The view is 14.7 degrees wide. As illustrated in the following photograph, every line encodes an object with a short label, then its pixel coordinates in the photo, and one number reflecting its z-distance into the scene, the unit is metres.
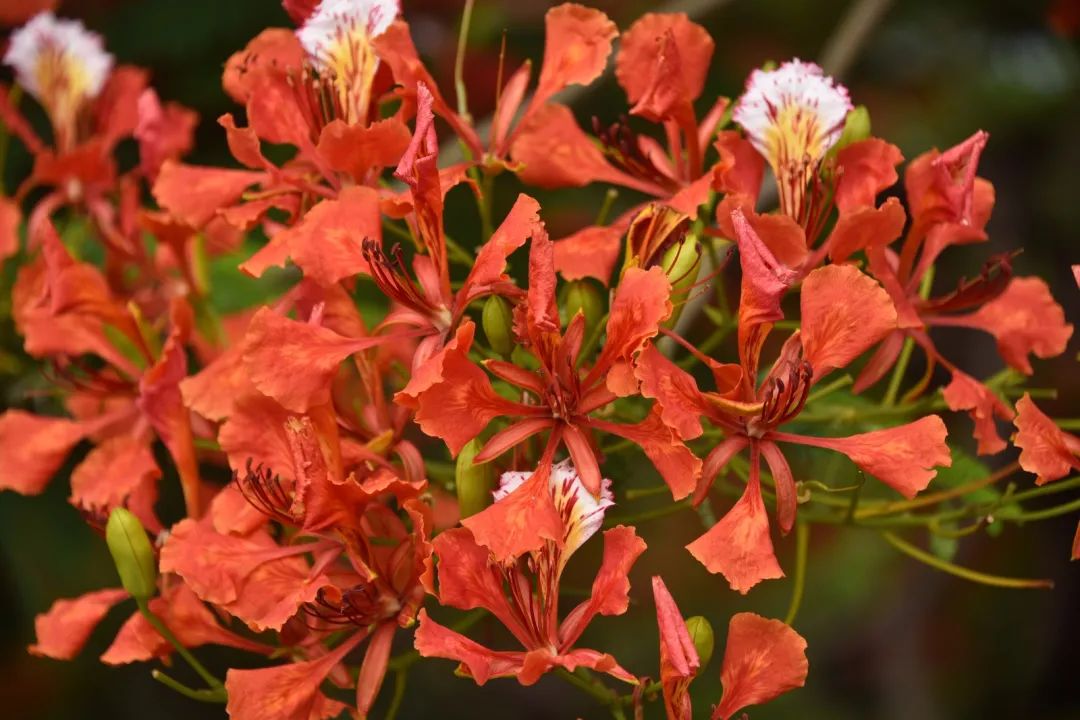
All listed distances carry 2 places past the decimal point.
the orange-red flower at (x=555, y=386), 1.09
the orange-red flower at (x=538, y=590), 1.08
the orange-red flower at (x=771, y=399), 1.09
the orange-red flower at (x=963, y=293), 1.14
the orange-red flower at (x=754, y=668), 1.10
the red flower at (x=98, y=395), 1.19
